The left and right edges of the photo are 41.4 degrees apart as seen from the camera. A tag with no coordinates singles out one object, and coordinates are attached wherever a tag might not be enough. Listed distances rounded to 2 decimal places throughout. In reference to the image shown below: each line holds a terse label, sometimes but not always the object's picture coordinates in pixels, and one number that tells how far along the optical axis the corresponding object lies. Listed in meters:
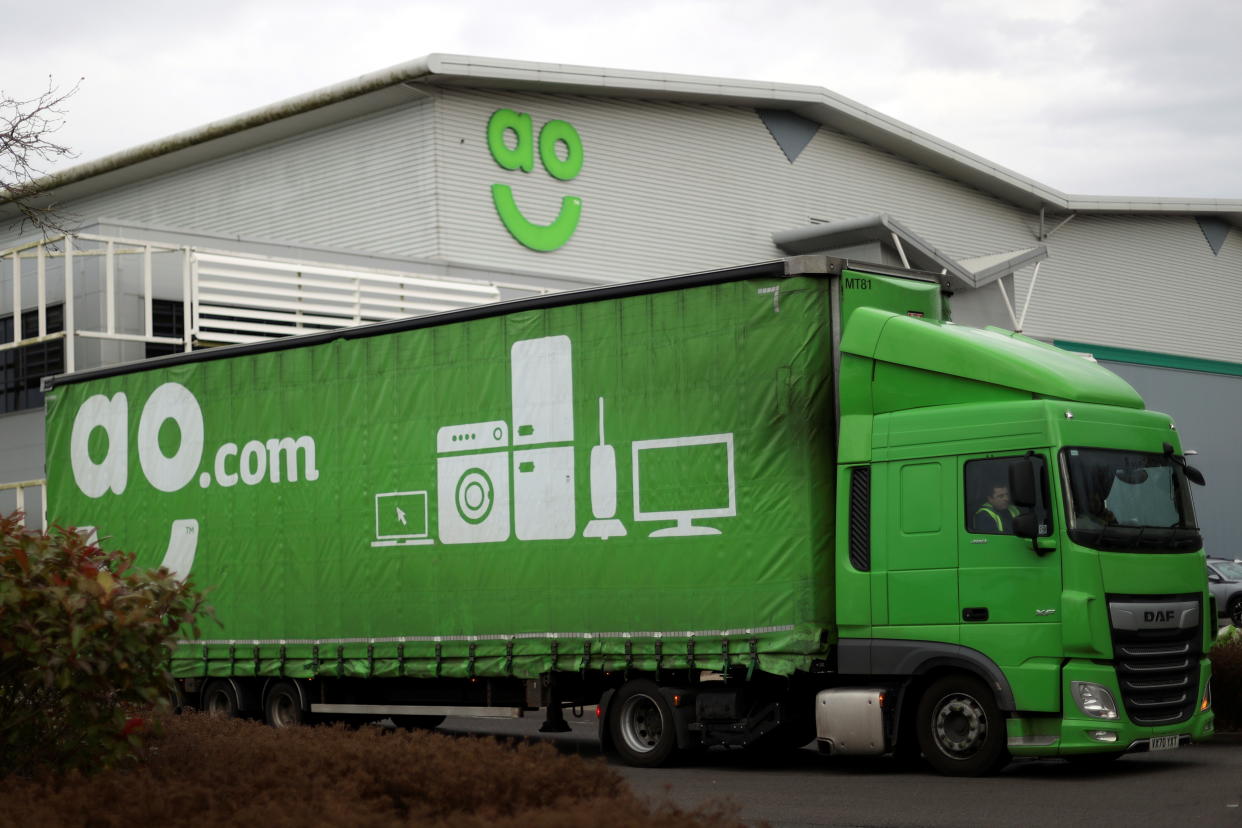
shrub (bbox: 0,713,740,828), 7.29
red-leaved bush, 8.80
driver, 13.05
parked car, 34.78
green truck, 13.04
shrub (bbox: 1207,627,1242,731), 16.41
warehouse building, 27.20
